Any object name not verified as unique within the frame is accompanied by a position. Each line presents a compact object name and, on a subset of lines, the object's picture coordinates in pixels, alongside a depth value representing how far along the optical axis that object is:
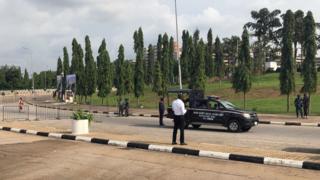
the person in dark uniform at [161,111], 21.13
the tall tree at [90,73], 51.57
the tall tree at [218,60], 65.68
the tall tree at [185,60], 58.10
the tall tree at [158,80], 44.98
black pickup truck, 18.01
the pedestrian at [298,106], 25.61
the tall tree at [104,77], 47.14
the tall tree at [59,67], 70.23
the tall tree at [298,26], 65.90
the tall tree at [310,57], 28.61
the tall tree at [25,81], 119.76
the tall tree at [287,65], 29.70
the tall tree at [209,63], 61.78
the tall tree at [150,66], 64.75
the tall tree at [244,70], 32.79
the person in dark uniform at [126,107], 29.41
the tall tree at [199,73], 40.00
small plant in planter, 15.48
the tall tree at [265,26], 77.35
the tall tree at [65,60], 63.55
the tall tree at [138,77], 43.58
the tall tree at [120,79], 45.27
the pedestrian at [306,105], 25.31
